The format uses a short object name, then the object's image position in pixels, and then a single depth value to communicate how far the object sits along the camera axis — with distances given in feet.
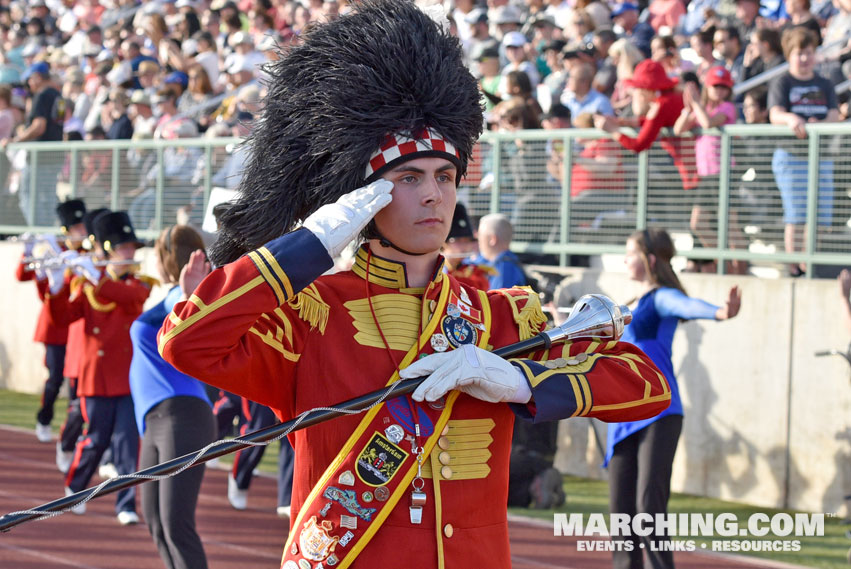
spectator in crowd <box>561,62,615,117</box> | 66.62
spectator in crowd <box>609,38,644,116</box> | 66.13
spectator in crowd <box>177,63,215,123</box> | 89.30
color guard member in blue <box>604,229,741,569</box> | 37.68
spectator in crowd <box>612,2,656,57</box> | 72.49
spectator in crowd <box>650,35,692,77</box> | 65.36
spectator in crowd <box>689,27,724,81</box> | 66.44
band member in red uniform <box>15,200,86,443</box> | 69.21
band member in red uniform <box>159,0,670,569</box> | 18.69
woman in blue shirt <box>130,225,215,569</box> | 34.40
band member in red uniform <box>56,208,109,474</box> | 59.17
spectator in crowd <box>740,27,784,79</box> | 62.34
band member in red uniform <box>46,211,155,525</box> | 51.75
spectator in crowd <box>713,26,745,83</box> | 66.23
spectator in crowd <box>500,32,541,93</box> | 72.95
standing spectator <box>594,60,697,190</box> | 58.03
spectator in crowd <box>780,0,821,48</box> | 62.80
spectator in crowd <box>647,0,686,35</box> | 74.38
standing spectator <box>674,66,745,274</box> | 56.85
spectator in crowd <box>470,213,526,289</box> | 58.44
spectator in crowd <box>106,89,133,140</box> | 91.15
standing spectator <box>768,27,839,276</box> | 54.54
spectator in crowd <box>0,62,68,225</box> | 90.89
